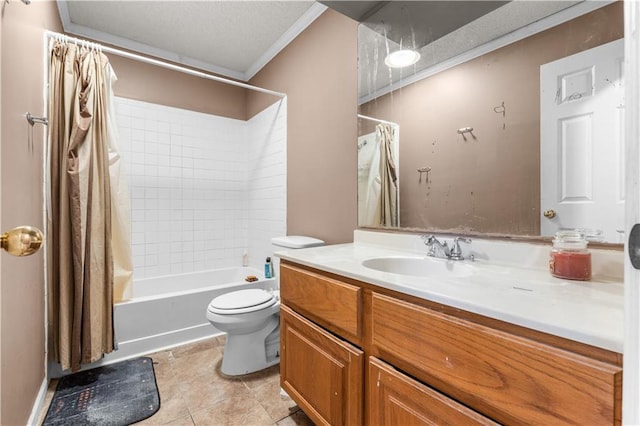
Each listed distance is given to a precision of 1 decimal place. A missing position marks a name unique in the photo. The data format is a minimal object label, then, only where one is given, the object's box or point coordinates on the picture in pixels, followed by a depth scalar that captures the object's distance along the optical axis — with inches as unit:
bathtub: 77.9
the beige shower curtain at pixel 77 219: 67.2
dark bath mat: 55.2
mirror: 36.6
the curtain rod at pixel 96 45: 67.8
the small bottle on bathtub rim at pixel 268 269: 100.6
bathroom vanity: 21.4
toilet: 66.3
